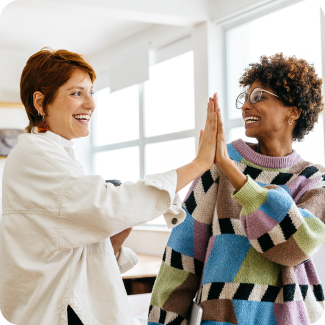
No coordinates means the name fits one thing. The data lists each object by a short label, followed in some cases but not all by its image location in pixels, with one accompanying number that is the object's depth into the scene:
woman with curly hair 1.16
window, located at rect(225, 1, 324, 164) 2.49
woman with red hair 1.04
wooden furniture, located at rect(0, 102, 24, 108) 4.65
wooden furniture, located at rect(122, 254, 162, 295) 2.49
